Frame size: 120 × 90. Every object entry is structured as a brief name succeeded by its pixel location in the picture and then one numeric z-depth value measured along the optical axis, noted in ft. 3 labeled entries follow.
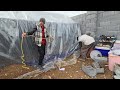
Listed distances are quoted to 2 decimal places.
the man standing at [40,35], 8.46
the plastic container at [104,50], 10.23
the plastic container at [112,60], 7.84
